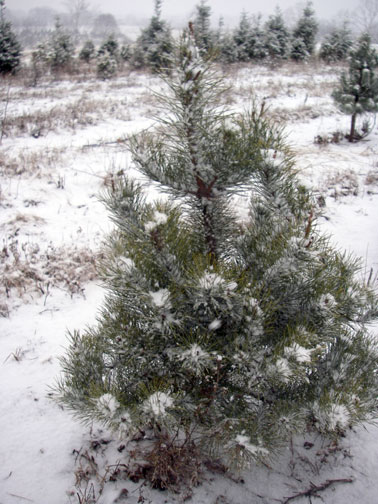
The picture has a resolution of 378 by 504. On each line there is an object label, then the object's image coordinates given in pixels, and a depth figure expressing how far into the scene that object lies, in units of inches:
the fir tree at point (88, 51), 885.2
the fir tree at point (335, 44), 940.6
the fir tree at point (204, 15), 861.5
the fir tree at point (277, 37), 892.6
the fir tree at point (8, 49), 697.6
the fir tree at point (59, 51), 772.6
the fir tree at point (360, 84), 312.8
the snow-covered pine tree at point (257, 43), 881.5
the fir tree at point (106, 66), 716.7
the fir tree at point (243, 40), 873.5
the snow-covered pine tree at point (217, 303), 53.6
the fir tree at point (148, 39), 824.4
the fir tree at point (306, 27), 924.0
